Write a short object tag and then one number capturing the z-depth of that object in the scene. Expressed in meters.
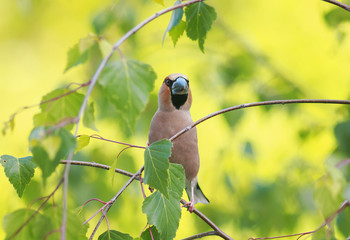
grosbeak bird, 5.24
